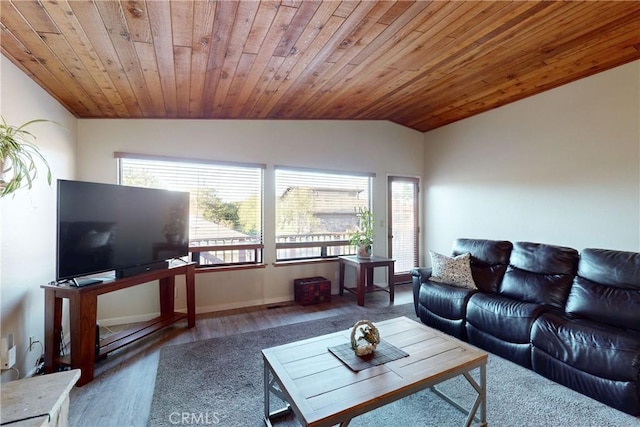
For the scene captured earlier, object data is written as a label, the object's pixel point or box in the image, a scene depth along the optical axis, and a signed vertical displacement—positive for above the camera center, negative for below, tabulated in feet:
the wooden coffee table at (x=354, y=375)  4.48 -2.86
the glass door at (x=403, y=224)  17.02 -0.45
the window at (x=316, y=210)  14.16 +0.37
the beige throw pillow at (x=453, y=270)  10.50 -2.03
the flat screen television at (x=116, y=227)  7.40 -0.29
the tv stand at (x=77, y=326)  7.23 -2.76
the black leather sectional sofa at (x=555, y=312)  6.37 -2.68
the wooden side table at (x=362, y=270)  13.16 -2.52
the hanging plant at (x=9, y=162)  5.50 +1.12
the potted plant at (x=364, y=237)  14.16 -1.01
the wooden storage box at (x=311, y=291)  13.33 -3.46
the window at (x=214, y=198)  11.52 +0.87
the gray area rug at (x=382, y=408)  5.98 -4.18
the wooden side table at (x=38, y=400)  4.28 -2.93
